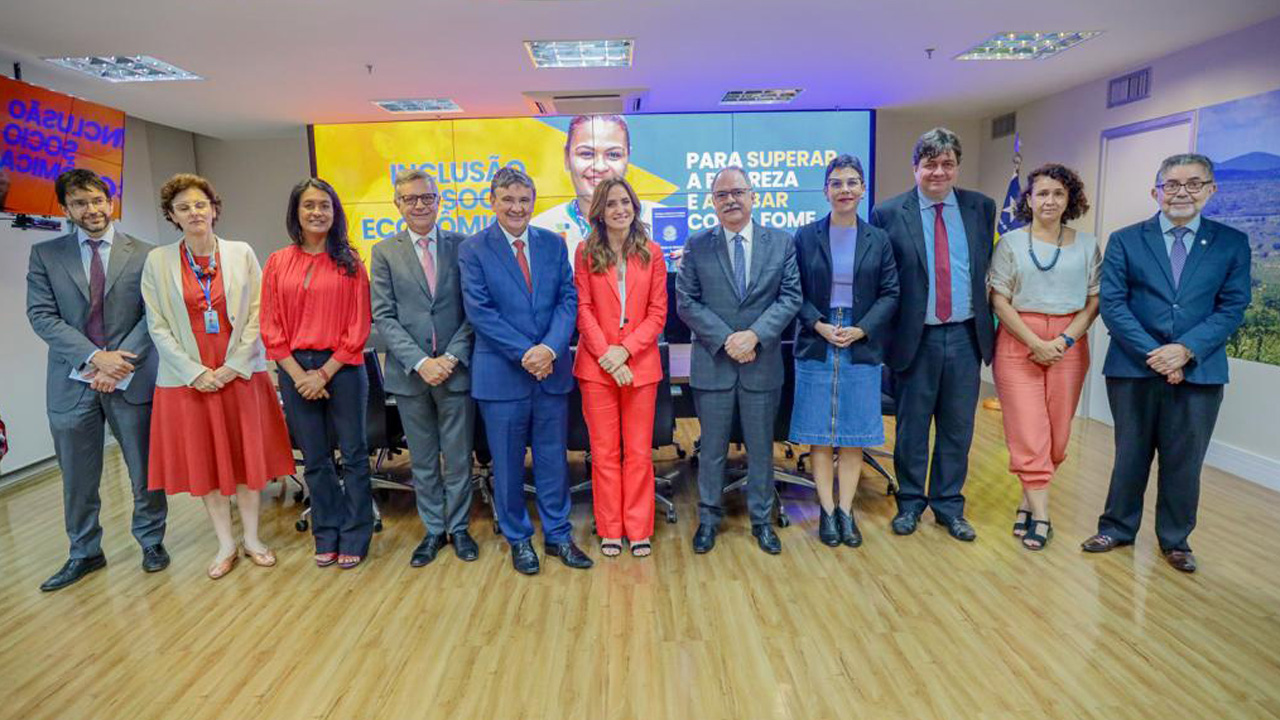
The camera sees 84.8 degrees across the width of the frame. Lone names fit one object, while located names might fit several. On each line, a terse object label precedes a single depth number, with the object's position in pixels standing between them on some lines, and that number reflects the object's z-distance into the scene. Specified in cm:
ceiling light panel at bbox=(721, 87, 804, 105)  632
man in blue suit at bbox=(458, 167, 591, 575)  297
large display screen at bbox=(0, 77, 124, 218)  452
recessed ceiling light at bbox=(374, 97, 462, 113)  629
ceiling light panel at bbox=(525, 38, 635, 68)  472
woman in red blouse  300
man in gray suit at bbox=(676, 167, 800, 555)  306
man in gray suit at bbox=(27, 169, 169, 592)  300
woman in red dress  296
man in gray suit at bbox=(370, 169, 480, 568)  306
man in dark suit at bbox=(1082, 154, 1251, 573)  287
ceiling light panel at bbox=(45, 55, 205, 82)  474
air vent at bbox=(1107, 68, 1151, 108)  521
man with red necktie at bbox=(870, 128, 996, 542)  316
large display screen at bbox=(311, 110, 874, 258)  696
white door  499
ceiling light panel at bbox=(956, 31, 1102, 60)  470
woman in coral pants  307
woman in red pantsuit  302
